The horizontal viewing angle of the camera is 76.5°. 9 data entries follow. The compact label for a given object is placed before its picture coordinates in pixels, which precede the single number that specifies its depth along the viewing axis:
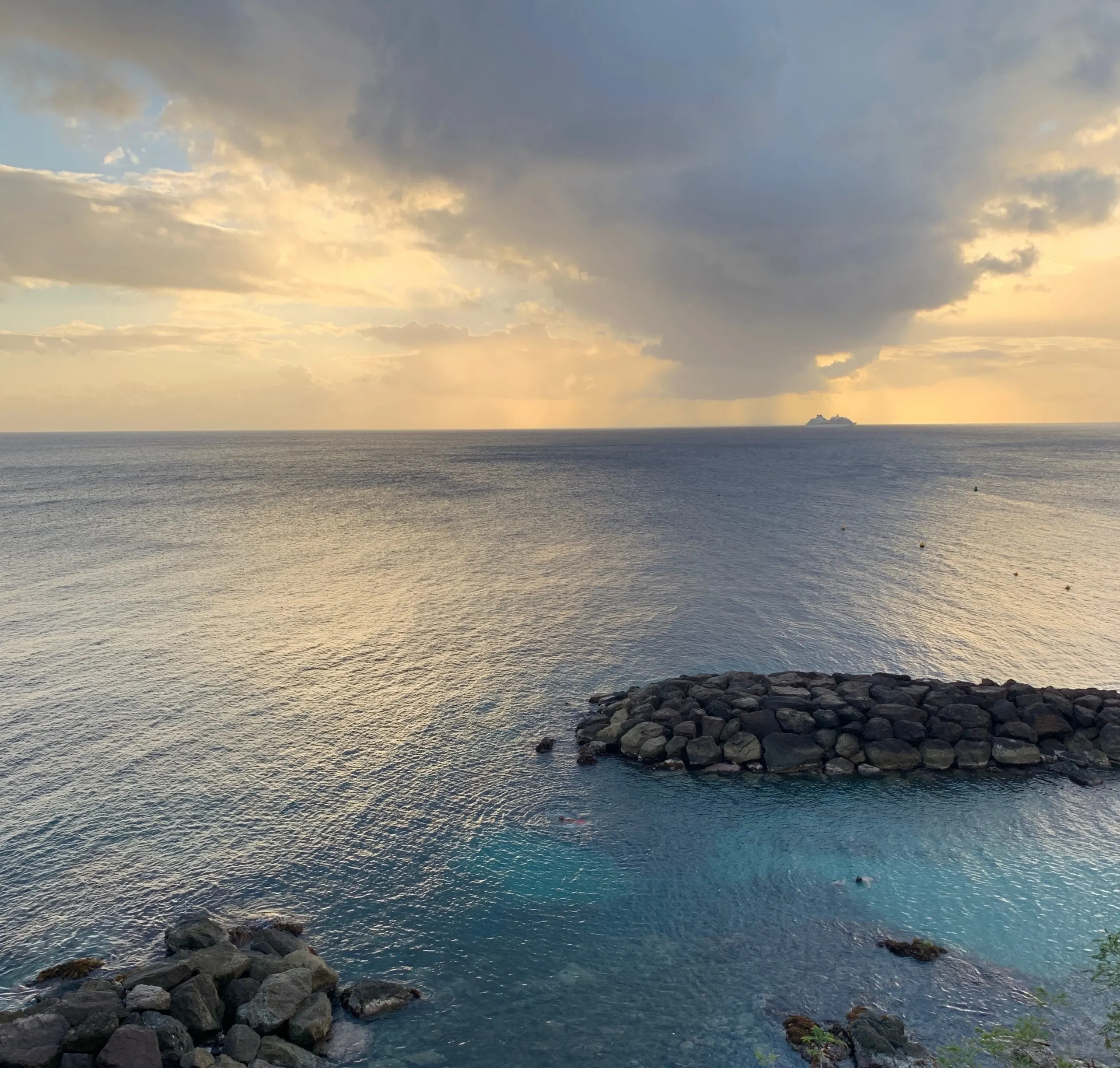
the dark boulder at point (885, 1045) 24.84
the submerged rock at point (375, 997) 27.66
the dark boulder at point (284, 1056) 24.88
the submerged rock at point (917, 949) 30.45
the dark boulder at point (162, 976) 27.47
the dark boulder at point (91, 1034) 23.94
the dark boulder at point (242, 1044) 24.91
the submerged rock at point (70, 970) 29.48
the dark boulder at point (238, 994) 27.56
